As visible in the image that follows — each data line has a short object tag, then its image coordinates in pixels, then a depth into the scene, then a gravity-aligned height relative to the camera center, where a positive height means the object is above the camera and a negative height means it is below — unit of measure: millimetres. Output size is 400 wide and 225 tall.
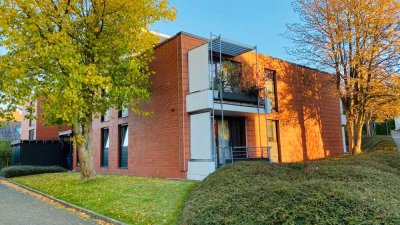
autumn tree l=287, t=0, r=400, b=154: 15961 +5198
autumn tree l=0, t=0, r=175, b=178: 11797 +3759
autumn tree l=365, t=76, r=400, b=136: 16203 +2210
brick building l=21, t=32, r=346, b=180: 14016 +1562
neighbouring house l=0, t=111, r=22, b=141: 52781 +3163
